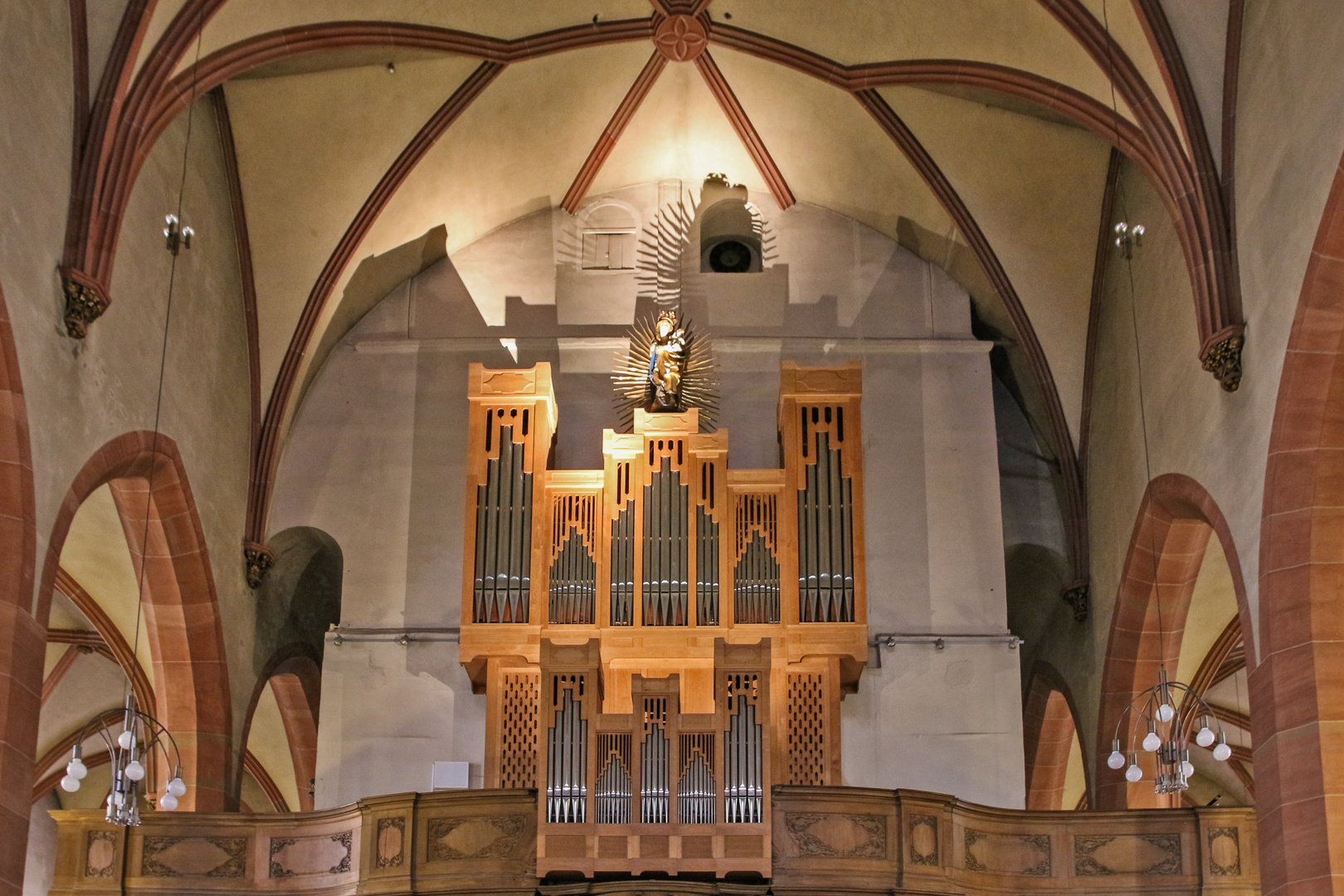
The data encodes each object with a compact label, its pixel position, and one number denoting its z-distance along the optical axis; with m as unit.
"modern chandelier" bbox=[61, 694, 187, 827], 13.87
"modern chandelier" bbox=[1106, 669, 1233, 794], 13.97
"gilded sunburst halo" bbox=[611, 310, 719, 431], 19.59
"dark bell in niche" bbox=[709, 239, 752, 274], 22.50
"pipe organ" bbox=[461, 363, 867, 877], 18.08
